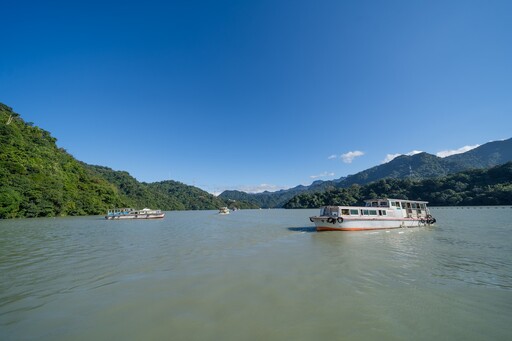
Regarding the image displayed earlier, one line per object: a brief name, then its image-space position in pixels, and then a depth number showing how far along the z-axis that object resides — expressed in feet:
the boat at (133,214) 211.80
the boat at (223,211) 326.65
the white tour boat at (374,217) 101.86
